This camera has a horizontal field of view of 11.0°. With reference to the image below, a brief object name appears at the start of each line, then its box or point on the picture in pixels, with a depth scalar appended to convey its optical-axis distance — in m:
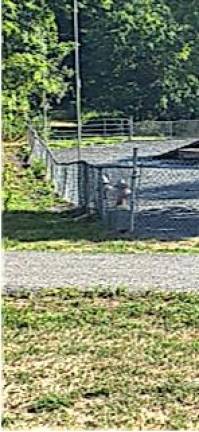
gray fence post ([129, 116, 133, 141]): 51.03
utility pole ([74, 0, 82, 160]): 36.75
